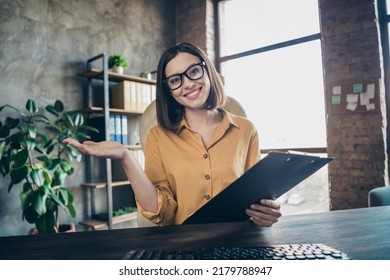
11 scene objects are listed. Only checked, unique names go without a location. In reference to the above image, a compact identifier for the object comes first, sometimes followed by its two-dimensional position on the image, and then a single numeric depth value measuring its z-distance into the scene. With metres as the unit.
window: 3.30
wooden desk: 0.68
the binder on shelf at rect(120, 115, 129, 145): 3.26
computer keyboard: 0.59
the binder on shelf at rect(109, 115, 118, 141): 3.14
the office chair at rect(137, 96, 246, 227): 1.52
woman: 1.18
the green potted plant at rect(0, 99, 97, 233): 2.29
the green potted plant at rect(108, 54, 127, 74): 3.25
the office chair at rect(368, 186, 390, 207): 1.69
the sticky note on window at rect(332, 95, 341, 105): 2.92
